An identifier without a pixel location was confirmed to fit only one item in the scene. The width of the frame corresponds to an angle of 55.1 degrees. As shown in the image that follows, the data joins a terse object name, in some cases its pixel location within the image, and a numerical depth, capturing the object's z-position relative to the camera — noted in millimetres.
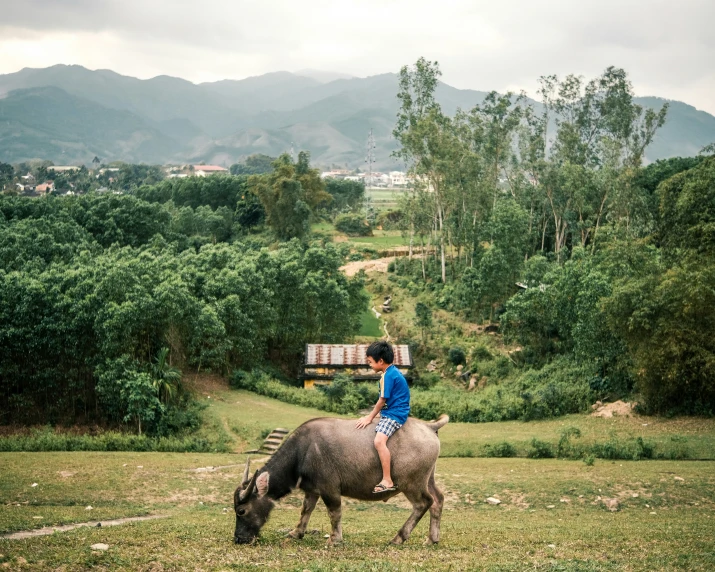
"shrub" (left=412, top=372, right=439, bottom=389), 36344
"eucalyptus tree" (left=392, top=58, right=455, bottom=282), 51875
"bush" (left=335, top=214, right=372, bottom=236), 83188
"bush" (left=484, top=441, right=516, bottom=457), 22188
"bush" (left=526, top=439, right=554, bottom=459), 21672
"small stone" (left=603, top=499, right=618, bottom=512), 15047
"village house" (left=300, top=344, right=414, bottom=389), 34438
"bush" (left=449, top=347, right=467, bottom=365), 39938
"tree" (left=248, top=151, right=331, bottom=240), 66688
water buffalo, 9406
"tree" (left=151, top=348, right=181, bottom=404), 26531
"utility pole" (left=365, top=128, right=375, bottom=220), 92700
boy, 9242
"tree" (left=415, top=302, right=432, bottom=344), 43750
